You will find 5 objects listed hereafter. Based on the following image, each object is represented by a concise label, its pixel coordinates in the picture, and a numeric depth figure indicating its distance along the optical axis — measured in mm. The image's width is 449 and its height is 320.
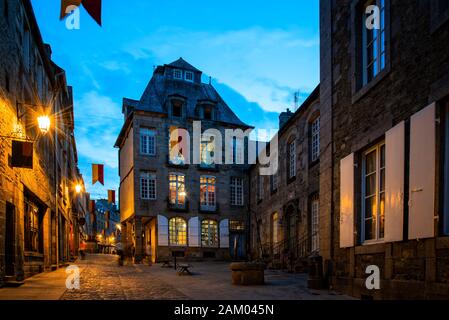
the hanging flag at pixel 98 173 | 25925
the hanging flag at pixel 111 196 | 33509
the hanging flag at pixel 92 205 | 50397
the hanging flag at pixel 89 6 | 7422
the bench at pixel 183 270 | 14125
